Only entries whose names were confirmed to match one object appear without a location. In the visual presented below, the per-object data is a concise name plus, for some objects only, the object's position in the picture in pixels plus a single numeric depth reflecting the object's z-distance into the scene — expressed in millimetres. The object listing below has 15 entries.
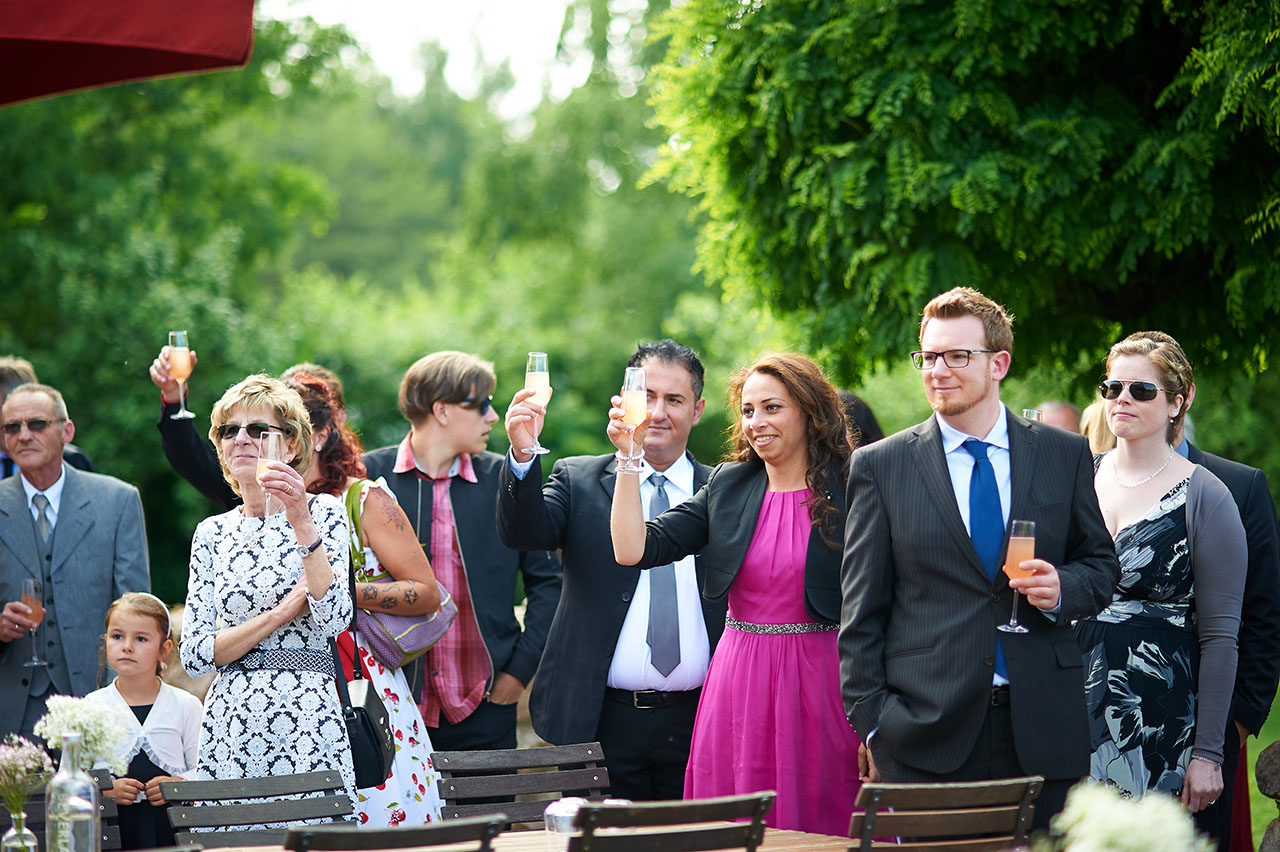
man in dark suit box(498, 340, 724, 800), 9586
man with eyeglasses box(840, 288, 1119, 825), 7711
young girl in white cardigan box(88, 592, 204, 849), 9430
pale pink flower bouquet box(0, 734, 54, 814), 6512
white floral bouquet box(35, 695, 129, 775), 6570
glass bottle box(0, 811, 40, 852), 6432
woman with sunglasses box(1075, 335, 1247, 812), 9211
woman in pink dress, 8703
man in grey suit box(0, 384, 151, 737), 11398
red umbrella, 7195
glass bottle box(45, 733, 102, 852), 6398
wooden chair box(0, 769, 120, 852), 7801
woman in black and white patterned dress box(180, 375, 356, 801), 8312
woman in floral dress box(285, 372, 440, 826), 9578
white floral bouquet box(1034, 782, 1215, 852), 4828
